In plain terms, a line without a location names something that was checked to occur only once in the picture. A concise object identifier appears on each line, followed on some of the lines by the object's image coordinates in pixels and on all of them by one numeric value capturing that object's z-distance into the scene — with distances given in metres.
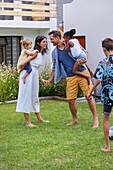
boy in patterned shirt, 5.32
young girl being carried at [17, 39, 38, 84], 7.71
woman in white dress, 7.80
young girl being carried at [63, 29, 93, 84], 7.49
